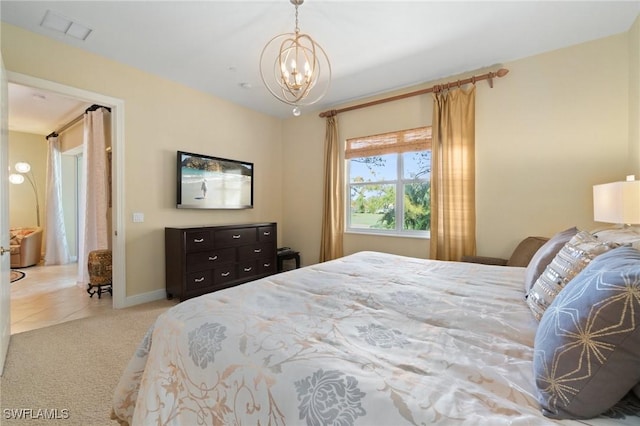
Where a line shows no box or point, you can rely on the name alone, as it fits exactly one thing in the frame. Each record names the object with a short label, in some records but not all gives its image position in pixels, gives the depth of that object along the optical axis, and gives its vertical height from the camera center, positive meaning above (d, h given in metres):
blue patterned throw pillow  0.62 -0.33
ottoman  3.70 -0.74
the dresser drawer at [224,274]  3.72 -0.84
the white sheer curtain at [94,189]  4.21 +0.35
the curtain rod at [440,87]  3.17 +1.53
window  3.82 +0.40
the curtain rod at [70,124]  4.30 +1.70
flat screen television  3.81 +0.43
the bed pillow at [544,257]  1.46 -0.26
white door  2.02 -0.13
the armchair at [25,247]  5.45 -0.66
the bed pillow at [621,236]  1.15 -0.14
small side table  4.66 -0.76
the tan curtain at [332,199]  4.42 +0.18
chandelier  2.22 +1.71
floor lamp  5.93 +0.79
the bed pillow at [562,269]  1.12 -0.25
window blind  3.72 +0.95
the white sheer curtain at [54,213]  5.87 -0.01
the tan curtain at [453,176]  3.35 +0.40
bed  0.69 -0.46
